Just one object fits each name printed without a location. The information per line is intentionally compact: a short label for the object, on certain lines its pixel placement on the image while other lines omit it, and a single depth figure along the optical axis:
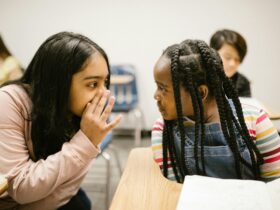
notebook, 0.62
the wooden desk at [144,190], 0.72
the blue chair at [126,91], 3.41
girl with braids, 0.90
